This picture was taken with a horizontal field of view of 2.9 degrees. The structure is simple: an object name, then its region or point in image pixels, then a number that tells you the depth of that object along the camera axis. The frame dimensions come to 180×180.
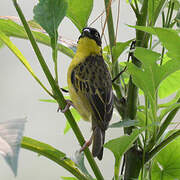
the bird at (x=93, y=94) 3.24
